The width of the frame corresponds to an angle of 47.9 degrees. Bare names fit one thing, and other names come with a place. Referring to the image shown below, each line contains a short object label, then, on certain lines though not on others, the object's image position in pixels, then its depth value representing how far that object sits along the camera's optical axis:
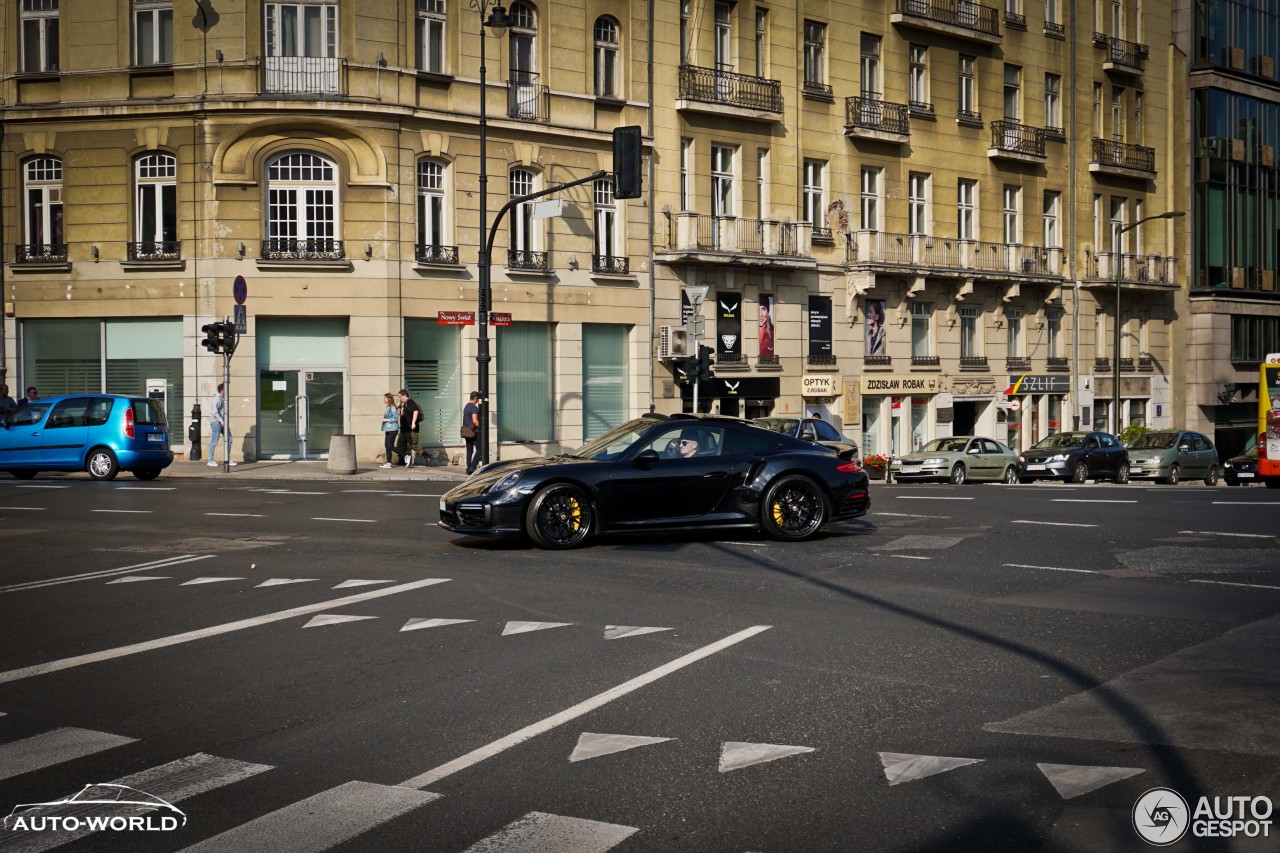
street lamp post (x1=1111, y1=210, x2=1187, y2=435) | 49.36
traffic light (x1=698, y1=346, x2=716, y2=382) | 29.75
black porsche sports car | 14.66
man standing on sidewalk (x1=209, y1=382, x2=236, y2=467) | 31.58
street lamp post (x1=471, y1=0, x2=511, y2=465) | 30.00
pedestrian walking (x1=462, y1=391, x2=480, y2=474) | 32.62
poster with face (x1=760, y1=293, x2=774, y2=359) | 41.19
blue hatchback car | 26.73
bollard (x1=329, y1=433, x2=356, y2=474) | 30.28
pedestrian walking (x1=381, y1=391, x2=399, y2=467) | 32.91
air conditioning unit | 38.34
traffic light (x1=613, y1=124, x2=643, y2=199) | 25.34
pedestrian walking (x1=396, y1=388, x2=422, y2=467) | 33.15
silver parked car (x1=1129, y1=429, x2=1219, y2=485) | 40.19
